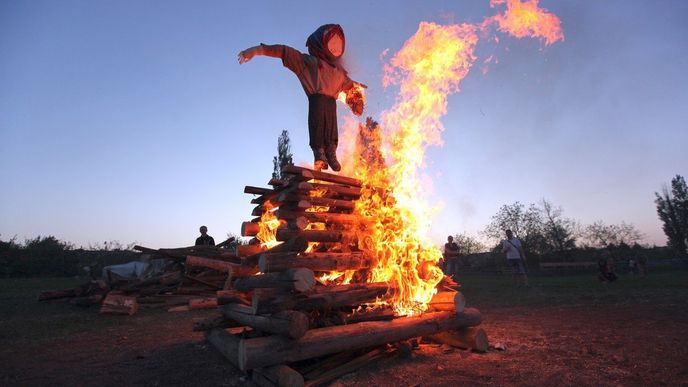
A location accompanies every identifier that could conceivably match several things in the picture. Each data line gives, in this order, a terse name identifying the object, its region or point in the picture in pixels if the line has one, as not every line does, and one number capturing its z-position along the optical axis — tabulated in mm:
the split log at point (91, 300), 11664
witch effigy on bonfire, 6238
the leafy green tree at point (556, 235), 41562
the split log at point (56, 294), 12930
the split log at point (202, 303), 11299
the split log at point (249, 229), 6453
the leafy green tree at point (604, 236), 47934
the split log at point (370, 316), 5234
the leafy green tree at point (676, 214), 50156
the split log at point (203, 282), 12722
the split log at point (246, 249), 6336
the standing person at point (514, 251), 13797
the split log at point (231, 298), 5863
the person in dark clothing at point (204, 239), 13711
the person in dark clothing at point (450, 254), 16469
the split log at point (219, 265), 6148
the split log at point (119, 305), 10289
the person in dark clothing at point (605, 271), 16078
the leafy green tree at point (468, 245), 48875
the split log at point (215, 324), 5809
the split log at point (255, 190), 6332
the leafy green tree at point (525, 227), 42812
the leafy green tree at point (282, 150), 30098
